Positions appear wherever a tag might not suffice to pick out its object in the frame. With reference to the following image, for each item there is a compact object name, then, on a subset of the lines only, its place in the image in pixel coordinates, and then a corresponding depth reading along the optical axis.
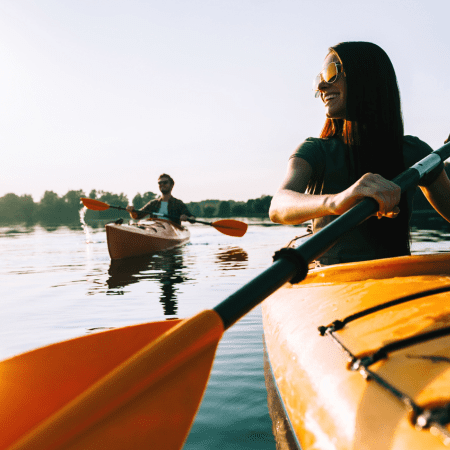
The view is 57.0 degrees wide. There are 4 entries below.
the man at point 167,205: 12.80
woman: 2.11
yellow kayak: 0.91
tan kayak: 10.16
